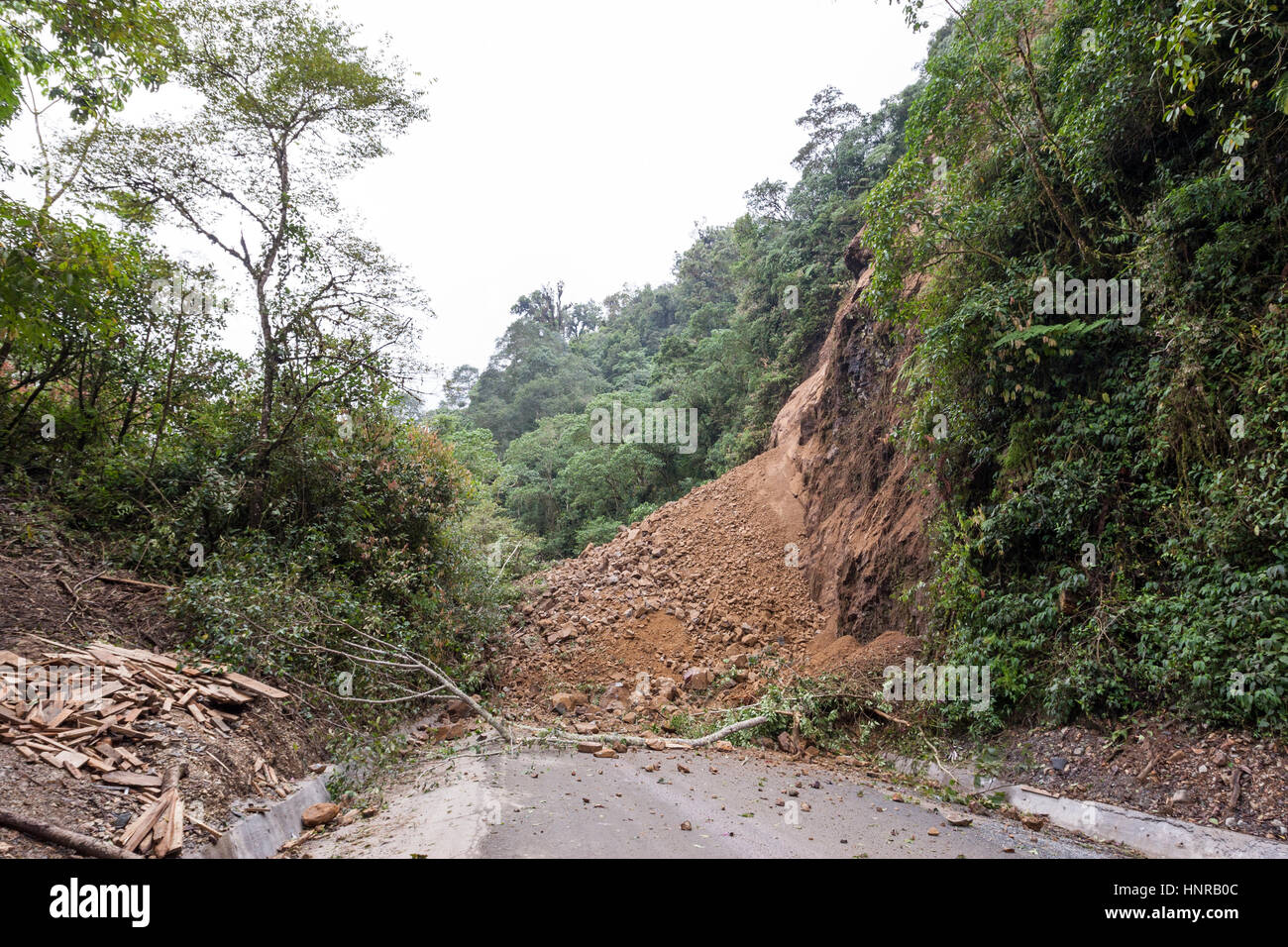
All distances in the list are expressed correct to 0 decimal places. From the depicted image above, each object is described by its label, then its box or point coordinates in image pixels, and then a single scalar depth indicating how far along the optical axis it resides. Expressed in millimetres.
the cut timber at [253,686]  5844
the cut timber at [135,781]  3887
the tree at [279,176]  8781
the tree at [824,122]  28141
